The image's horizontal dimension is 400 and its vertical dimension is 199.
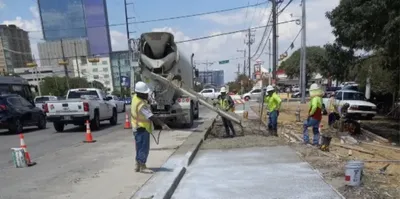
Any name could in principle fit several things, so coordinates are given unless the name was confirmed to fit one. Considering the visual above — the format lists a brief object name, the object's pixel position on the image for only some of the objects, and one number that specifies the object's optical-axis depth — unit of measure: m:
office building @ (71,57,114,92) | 123.69
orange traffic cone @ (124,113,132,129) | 18.00
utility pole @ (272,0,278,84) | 29.94
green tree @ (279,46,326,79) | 80.61
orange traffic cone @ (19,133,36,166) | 8.95
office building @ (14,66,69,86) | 98.81
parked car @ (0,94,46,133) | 17.05
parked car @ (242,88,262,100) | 50.62
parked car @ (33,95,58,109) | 31.85
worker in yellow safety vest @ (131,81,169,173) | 7.29
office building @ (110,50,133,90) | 104.69
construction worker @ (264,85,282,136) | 12.58
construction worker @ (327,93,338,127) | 18.02
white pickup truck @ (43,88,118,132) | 16.14
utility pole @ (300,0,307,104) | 31.70
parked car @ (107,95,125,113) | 33.69
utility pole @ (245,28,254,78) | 66.57
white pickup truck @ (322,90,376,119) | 18.97
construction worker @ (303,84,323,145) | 10.77
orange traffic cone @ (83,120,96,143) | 13.05
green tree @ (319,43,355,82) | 16.81
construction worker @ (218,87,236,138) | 13.34
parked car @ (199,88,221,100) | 43.84
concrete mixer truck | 15.55
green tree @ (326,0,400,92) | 12.22
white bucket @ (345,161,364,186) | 5.73
